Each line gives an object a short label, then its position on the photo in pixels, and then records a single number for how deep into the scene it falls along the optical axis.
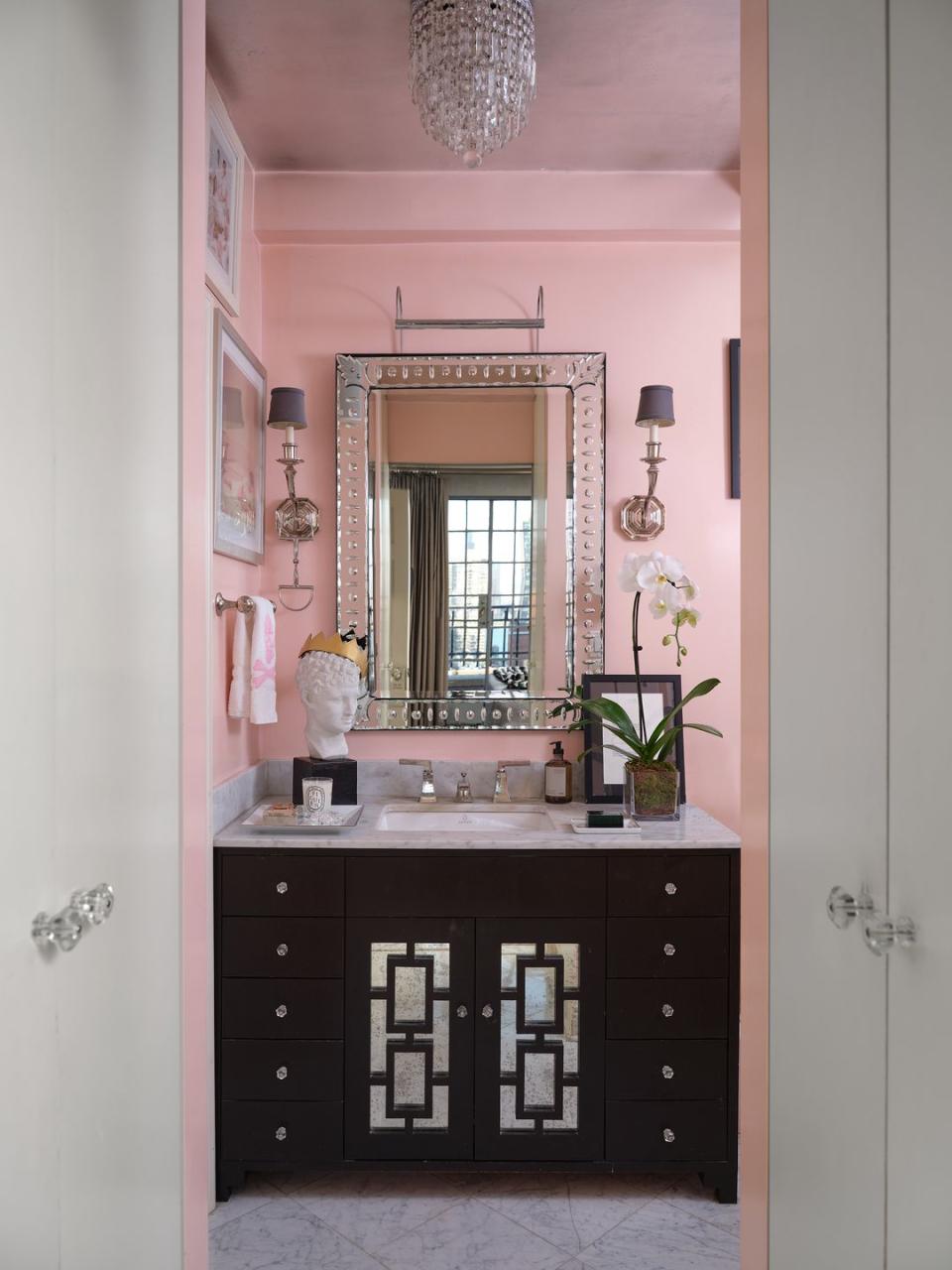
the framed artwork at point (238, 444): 2.22
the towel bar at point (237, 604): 2.27
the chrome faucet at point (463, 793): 2.65
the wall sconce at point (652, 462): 2.54
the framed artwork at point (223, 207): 2.19
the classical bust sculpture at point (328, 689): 2.40
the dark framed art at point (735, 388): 2.70
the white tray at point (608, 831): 2.23
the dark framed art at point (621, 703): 2.57
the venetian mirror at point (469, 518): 2.68
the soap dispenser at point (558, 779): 2.61
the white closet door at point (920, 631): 0.82
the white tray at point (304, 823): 2.21
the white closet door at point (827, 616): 0.96
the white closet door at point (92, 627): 0.85
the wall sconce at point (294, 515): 2.62
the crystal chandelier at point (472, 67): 1.87
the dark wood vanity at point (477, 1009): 2.16
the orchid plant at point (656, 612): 2.35
